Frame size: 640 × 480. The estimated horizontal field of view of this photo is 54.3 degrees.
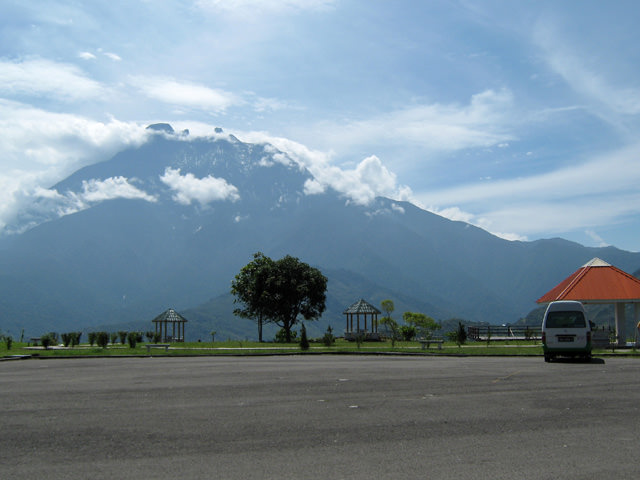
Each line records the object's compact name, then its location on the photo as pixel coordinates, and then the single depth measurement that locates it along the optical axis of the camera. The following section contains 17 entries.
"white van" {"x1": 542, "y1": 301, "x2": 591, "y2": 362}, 22.23
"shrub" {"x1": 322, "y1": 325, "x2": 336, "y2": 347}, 35.72
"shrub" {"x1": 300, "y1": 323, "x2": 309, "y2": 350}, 31.38
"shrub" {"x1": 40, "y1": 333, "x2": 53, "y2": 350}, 34.78
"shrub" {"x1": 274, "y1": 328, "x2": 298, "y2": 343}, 55.06
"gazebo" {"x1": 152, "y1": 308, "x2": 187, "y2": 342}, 65.62
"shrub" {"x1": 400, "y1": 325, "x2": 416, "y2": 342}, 50.17
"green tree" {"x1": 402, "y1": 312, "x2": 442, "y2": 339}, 78.38
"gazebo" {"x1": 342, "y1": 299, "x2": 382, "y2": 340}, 64.25
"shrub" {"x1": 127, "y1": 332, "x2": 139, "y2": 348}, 36.62
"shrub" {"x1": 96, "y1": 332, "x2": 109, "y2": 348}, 36.66
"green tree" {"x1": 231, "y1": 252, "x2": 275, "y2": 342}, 60.81
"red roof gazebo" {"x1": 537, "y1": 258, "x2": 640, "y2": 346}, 41.03
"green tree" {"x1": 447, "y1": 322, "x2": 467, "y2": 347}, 42.70
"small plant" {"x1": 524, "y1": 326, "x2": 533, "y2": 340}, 47.22
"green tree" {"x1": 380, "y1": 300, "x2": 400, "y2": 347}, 68.86
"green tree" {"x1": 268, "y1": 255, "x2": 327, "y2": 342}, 60.72
